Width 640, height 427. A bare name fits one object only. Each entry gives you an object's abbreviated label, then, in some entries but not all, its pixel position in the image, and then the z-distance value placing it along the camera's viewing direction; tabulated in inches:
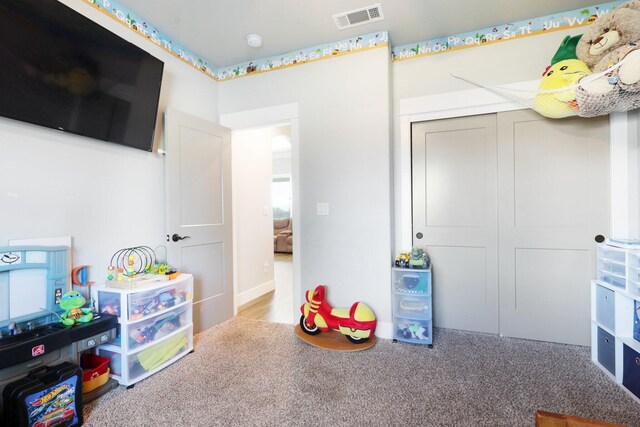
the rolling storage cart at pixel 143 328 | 75.0
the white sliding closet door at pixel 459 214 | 102.2
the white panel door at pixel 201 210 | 98.8
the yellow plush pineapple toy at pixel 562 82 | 75.6
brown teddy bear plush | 65.5
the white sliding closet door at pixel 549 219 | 91.6
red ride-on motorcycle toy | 95.2
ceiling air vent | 90.0
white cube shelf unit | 70.5
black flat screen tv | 61.9
